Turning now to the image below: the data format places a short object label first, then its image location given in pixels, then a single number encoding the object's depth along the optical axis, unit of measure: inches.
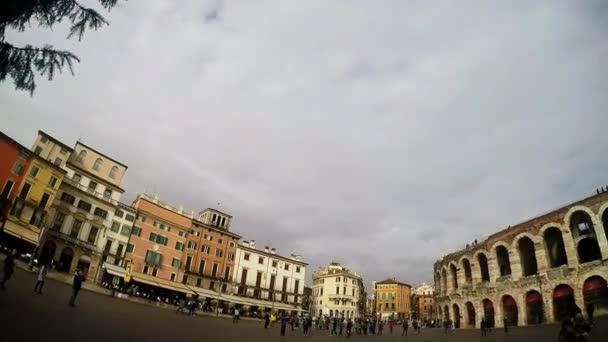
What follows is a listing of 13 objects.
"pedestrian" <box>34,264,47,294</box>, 593.3
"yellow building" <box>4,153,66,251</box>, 1366.9
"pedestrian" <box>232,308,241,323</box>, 1193.2
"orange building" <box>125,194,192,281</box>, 1820.9
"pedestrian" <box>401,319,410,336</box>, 1288.6
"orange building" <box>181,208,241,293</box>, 2057.1
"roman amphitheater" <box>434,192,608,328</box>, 1061.8
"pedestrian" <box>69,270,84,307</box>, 542.8
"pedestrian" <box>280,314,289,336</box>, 872.9
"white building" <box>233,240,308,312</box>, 2343.8
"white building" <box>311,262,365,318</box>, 3250.5
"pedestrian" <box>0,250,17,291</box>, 510.6
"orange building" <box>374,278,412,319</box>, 3883.4
